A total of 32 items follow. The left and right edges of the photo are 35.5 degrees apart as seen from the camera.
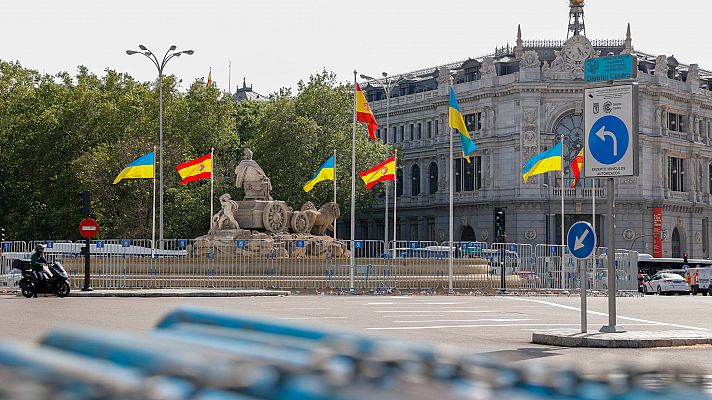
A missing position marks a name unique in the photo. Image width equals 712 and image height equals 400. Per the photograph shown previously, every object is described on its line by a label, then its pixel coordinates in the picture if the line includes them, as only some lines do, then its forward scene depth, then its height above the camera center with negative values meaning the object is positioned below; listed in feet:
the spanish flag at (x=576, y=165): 193.16 +15.19
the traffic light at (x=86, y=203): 112.16 +4.98
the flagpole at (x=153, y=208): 136.01 +7.62
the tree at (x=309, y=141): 243.40 +24.75
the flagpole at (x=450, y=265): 132.85 -1.62
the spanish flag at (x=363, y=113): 139.54 +17.59
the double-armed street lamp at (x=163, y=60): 182.09 +32.49
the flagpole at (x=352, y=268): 129.59 -1.90
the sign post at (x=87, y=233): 109.50 +1.91
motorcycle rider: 101.14 -1.05
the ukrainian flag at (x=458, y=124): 131.95 +15.16
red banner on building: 270.05 +4.62
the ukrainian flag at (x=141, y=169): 156.46 +11.72
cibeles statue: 142.61 +9.33
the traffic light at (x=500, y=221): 179.01 +4.90
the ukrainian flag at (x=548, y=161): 173.78 +14.10
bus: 246.47 -2.86
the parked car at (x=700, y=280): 202.39 -5.34
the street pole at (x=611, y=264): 60.29 -0.70
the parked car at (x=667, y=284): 197.16 -5.90
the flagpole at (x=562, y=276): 147.33 -3.35
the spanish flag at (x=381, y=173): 166.46 +11.80
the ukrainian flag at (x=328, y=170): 165.07 +12.08
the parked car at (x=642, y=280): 204.64 -5.52
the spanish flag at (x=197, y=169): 166.09 +12.44
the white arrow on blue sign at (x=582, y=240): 60.42 +0.61
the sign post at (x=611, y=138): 60.75 +6.28
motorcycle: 102.01 -2.80
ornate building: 269.23 +26.31
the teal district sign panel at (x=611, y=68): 61.62 +10.24
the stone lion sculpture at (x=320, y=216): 148.66 +4.84
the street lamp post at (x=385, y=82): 238.68 +50.36
